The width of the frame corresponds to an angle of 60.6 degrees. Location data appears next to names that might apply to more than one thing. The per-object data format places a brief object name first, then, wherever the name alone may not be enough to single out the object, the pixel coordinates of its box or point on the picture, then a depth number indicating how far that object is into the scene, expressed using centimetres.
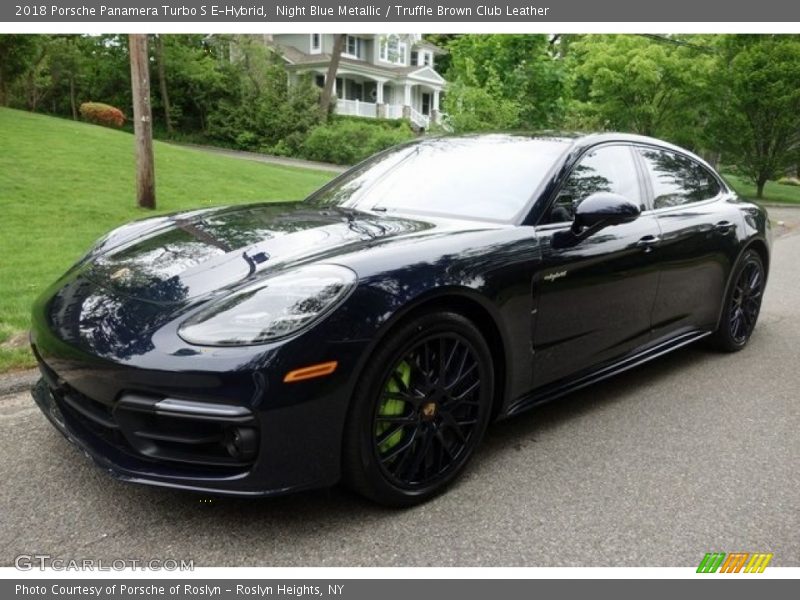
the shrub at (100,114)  2538
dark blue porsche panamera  222
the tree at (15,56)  1992
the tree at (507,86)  1305
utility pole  884
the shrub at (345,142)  2388
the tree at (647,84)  2138
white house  3822
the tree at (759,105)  1948
